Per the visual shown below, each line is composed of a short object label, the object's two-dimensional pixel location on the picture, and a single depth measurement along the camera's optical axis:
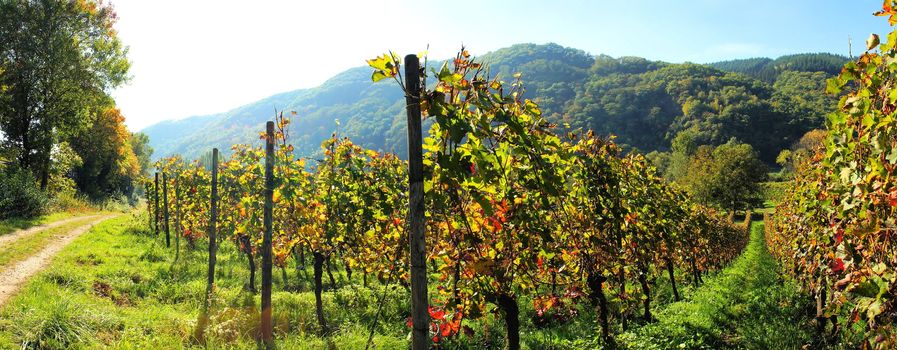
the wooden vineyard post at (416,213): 2.62
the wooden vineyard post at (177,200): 20.27
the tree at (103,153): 37.38
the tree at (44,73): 22.78
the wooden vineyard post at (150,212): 23.07
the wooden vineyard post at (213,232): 11.30
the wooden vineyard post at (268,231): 7.63
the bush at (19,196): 18.52
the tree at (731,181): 63.66
